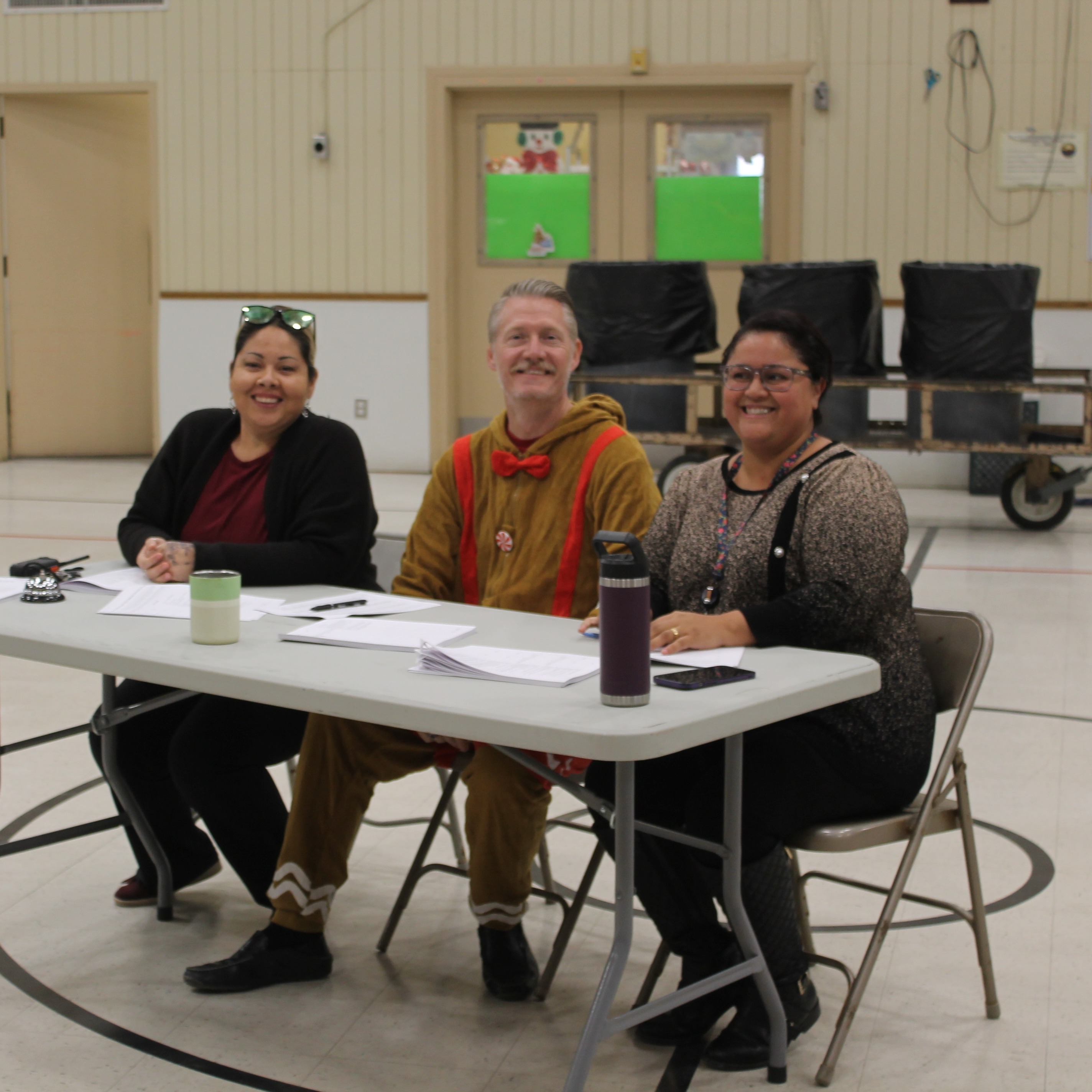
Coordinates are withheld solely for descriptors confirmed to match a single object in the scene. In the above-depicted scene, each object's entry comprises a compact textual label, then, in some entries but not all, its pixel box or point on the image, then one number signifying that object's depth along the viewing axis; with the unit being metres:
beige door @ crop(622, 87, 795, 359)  9.49
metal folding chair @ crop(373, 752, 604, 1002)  2.32
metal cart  7.50
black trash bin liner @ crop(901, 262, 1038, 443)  7.34
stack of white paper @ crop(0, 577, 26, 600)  2.43
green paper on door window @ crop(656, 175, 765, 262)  9.60
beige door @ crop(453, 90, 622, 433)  9.64
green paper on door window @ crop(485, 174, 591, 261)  9.74
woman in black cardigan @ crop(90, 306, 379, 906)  2.51
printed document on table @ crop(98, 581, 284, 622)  2.30
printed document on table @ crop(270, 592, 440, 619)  2.31
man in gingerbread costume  2.33
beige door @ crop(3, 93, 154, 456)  10.57
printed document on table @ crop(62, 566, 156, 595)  2.54
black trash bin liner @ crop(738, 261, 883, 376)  7.37
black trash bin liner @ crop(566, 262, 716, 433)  7.79
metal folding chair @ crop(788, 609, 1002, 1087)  2.04
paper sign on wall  8.98
